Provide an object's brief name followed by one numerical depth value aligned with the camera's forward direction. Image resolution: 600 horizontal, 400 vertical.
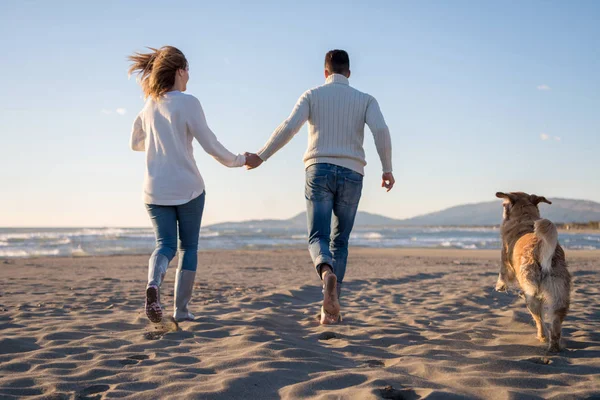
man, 4.36
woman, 4.00
